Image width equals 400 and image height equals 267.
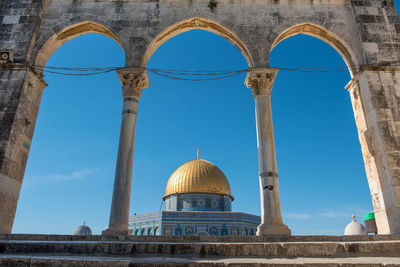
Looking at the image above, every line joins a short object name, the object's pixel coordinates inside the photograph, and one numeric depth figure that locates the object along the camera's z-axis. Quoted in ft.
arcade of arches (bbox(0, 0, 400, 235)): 24.56
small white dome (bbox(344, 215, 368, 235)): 59.41
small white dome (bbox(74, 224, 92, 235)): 80.75
